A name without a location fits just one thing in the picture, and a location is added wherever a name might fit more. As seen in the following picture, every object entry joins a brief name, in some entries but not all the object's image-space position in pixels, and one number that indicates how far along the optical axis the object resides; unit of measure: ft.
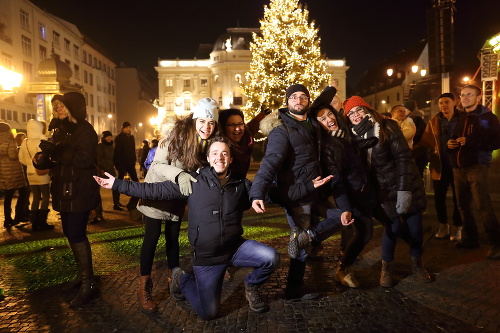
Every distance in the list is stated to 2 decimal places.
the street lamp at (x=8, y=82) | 38.93
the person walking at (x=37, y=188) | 27.61
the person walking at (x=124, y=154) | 35.81
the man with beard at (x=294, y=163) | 13.55
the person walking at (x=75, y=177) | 14.65
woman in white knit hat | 13.52
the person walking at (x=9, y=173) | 27.40
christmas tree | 92.89
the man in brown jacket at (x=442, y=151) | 20.84
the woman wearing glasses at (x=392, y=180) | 15.24
